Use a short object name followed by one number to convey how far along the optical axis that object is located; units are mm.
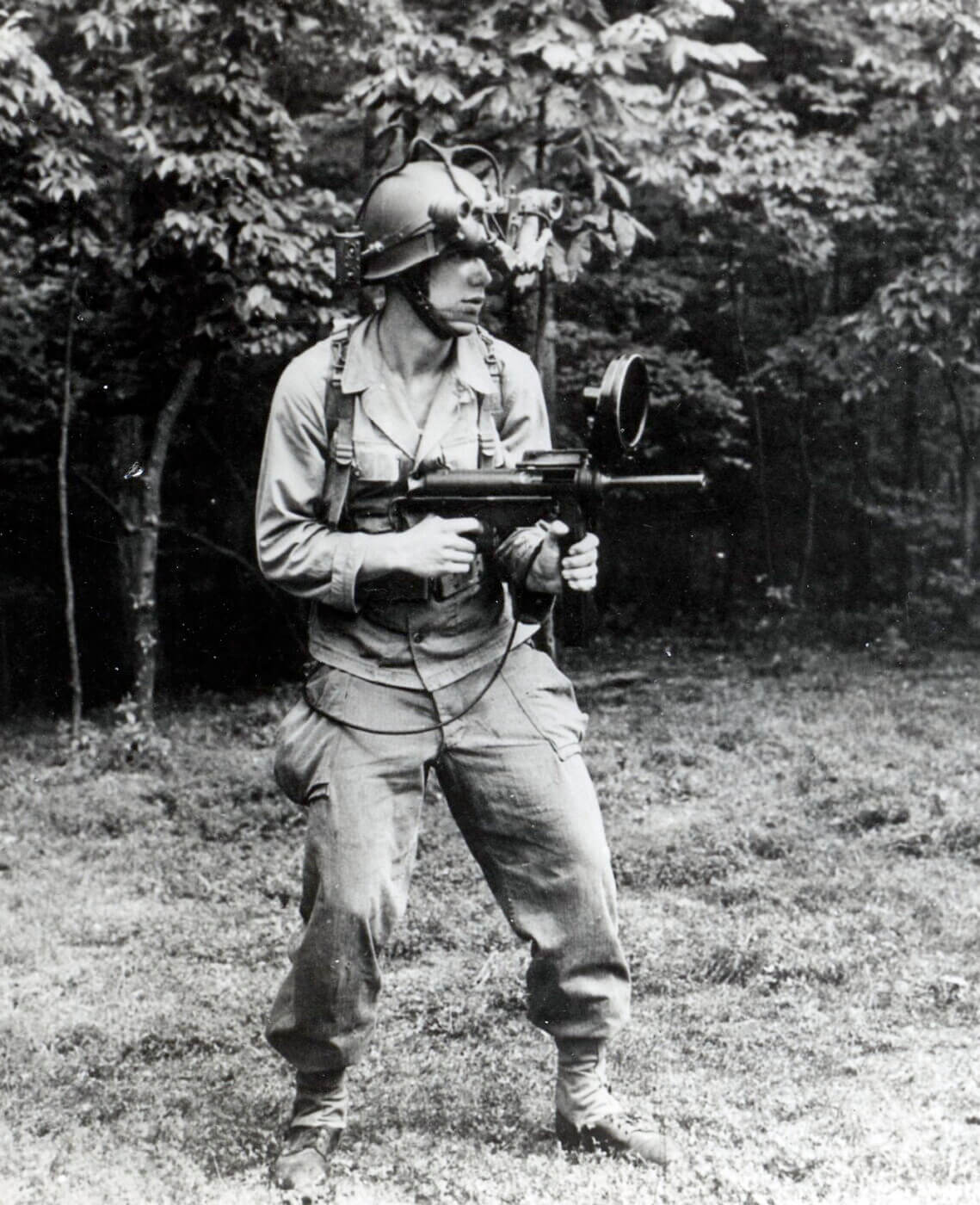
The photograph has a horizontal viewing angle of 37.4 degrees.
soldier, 3463
